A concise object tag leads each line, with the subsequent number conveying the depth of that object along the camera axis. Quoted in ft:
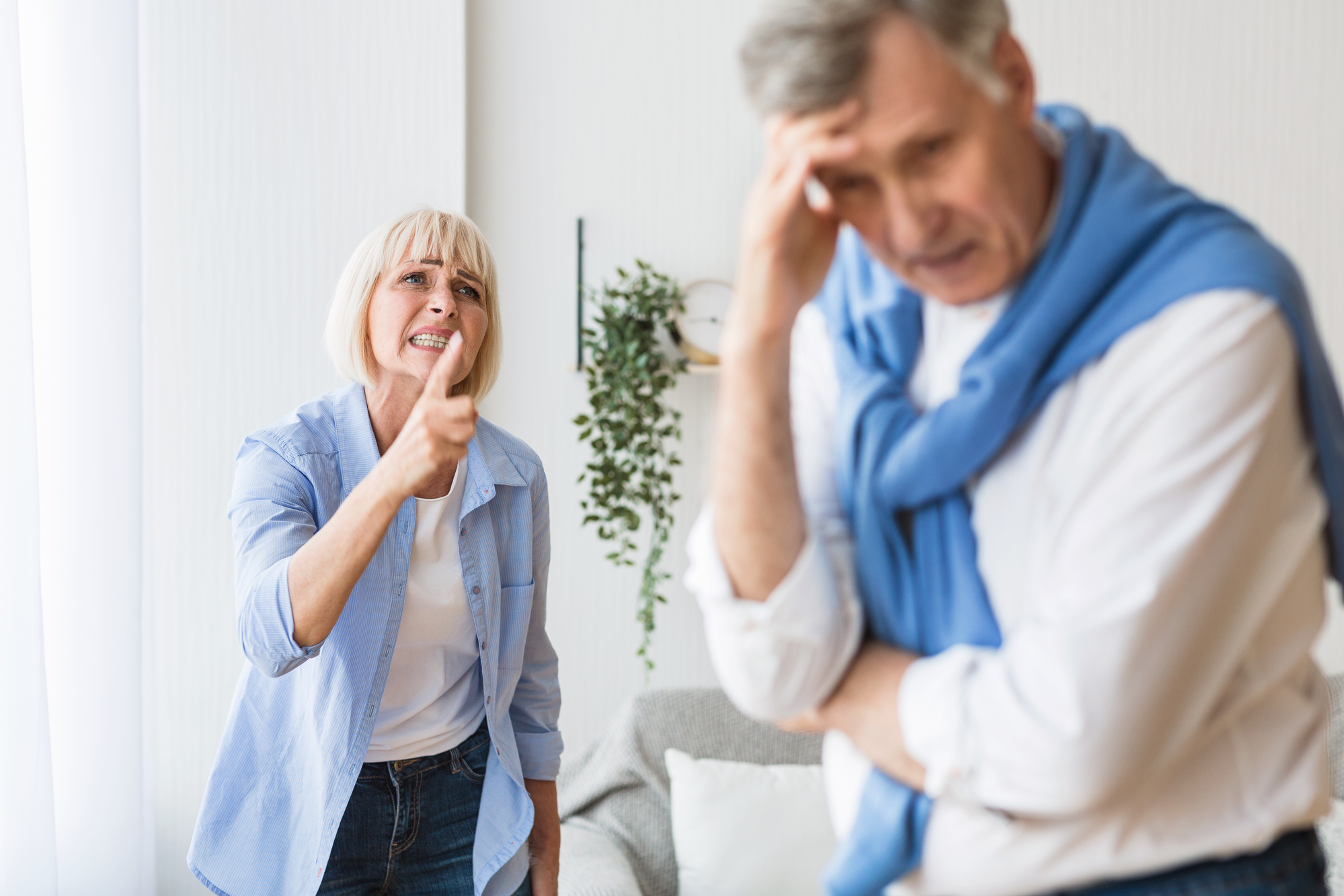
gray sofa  8.39
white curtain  6.93
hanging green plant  9.37
